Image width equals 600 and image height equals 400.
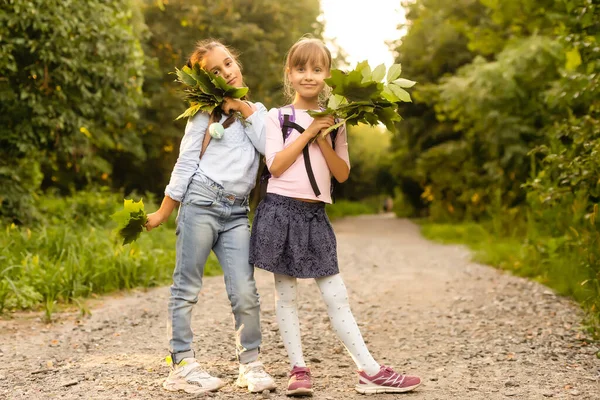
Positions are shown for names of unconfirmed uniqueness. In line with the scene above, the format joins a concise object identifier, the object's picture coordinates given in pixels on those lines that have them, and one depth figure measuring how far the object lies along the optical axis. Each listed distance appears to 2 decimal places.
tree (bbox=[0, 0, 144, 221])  7.32
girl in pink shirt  3.31
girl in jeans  3.37
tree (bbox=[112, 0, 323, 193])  15.28
